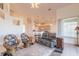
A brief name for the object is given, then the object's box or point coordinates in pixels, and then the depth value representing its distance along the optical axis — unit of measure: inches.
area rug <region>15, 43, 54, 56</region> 57.8
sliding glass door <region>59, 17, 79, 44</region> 63.5
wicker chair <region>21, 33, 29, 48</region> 61.7
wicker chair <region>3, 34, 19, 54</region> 55.1
